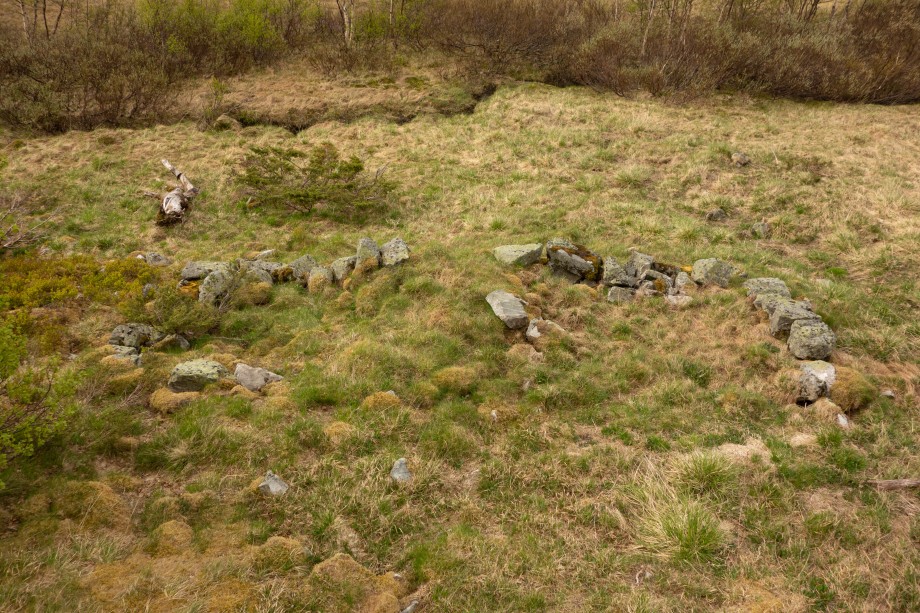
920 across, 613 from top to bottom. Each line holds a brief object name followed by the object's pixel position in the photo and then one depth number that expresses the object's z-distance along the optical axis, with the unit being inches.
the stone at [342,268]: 385.4
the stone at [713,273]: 362.3
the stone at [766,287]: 340.5
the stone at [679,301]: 344.5
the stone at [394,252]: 382.1
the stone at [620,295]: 361.1
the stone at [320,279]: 379.6
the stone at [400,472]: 210.1
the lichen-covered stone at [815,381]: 253.9
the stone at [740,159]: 570.9
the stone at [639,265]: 377.1
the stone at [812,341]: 279.2
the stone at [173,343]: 304.6
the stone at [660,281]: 365.1
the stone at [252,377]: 266.8
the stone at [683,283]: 361.7
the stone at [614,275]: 373.4
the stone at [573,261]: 383.6
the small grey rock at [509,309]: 321.1
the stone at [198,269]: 394.6
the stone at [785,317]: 302.0
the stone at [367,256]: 379.6
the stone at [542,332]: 310.8
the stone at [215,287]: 352.5
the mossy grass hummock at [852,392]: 247.0
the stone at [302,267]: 396.2
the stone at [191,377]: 257.9
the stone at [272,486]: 198.2
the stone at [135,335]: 305.9
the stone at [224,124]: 762.8
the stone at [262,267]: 393.8
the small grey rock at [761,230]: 456.8
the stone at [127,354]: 281.3
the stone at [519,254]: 393.7
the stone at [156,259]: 441.7
